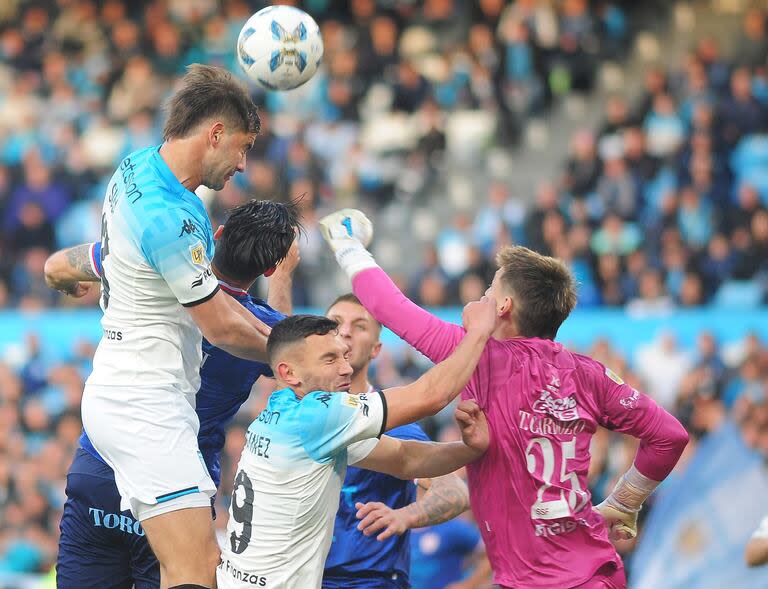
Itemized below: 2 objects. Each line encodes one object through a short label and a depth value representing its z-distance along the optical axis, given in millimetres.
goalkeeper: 10320
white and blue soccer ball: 12883
